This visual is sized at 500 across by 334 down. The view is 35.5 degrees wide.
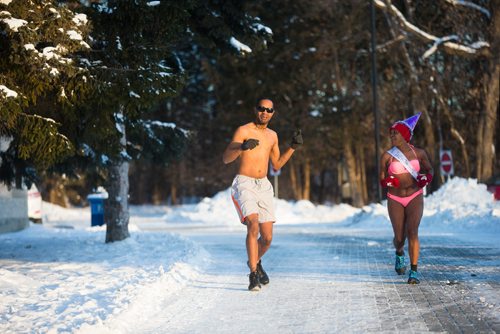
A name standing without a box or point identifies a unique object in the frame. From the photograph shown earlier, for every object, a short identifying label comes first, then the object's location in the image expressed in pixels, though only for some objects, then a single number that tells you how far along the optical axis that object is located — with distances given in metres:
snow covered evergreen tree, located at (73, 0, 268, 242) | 10.42
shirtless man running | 8.36
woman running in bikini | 8.80
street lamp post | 29.17
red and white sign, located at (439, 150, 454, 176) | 26.48
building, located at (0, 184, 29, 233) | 20.22
